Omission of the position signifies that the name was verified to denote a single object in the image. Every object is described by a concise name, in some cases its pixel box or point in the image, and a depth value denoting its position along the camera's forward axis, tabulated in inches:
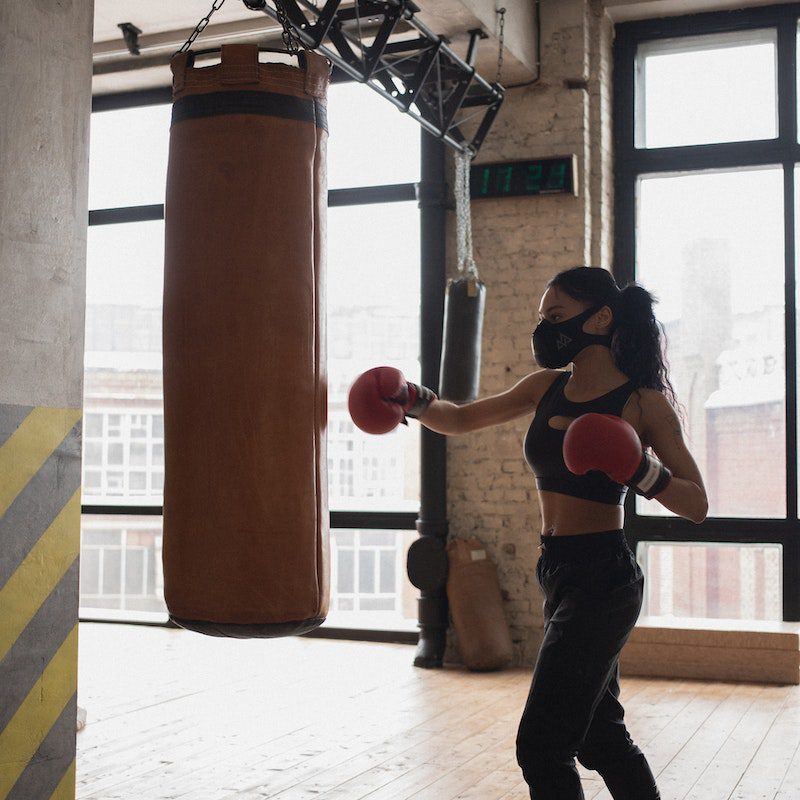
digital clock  218.4
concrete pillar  86.5
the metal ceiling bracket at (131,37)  239.8
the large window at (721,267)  223.1
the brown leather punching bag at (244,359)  85.3
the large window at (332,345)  247.4
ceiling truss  173.3
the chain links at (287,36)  91.9
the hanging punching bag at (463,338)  198.1
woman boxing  84.6
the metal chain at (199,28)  94.0
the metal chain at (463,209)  212.5
